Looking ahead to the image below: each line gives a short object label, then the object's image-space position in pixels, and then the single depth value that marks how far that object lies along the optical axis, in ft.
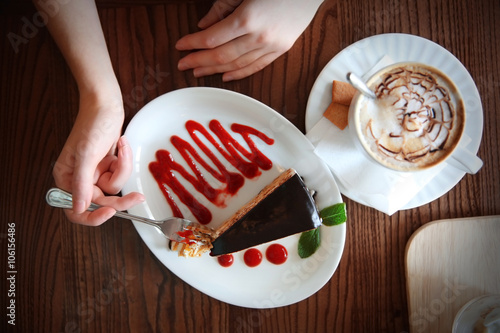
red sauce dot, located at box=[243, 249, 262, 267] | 1.60
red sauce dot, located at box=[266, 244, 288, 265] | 1.59
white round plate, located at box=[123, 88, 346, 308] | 1.54
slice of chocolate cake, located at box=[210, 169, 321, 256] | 1.52
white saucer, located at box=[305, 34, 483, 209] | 1.51
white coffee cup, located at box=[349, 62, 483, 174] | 1.42
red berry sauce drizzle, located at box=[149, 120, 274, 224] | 1.60
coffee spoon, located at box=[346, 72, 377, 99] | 1.33
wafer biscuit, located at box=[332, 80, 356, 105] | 1.49
